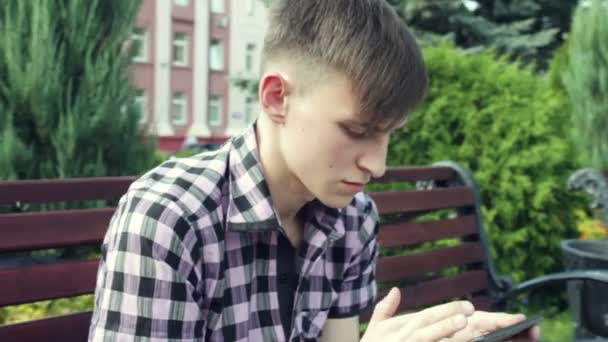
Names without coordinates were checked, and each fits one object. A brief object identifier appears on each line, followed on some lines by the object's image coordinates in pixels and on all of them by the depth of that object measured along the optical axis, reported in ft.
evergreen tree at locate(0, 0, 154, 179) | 11.02
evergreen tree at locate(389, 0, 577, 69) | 42.68
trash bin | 7.25
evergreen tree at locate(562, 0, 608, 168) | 20.83
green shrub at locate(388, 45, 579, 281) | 15.38
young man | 4.26
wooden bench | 5.16
